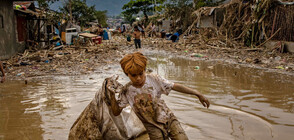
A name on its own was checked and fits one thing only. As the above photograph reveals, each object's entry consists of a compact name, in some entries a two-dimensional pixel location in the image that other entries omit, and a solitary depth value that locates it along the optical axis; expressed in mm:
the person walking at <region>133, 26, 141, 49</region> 12250
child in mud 1959
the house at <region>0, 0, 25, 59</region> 9570
